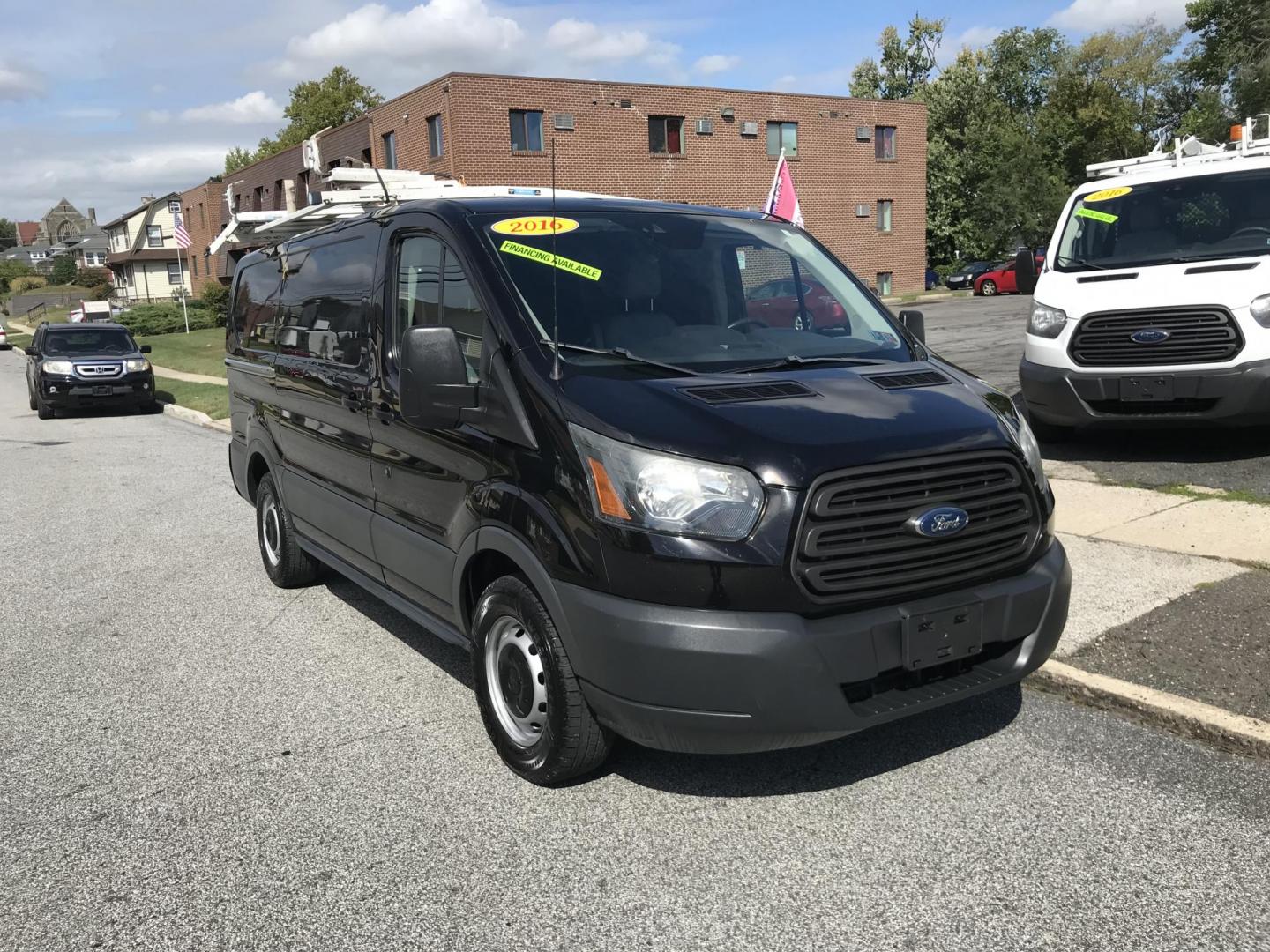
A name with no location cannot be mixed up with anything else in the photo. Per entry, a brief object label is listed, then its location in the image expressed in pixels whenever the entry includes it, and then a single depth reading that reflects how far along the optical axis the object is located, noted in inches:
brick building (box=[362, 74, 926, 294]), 1378.0
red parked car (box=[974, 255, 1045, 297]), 1581.7
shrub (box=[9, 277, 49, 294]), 4124.0
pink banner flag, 487.1
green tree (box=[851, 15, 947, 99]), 2950.3
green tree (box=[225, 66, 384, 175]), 2942.9
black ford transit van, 128.2
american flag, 1314.8
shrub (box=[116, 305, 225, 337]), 1932.8
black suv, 740.6
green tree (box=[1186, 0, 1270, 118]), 1818.4
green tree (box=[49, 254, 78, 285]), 4562.0
